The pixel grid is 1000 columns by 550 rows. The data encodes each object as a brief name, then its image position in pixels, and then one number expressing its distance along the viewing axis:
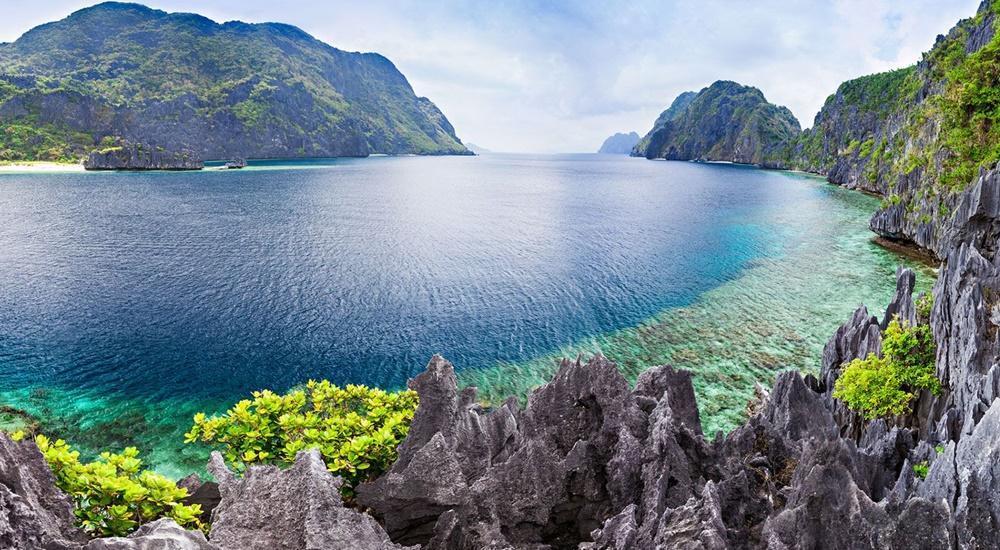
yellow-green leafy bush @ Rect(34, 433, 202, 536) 9.42
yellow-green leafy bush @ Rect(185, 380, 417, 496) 12.62
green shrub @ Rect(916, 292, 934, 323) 23.45
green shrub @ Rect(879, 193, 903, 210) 66.15
